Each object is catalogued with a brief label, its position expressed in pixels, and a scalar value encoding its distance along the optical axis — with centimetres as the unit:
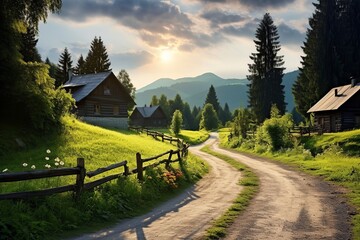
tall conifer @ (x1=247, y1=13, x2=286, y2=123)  6912
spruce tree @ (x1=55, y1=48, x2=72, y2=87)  7982
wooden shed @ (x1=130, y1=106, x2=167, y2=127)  10162
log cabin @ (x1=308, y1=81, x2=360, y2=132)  4672
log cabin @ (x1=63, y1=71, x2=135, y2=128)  5100
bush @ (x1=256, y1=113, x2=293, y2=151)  3938
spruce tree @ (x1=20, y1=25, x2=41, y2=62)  4900
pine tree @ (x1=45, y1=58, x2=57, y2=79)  8271
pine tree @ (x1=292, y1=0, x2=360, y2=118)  6222
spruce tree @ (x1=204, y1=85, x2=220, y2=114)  13556
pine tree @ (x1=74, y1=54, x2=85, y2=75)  8301
